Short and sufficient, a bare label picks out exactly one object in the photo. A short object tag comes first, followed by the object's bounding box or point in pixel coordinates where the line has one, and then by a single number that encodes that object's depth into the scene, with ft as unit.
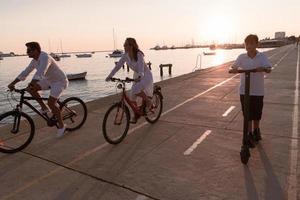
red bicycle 20.39
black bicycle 20.15
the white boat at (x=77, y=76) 167.27
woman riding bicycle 21.84
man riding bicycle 20.34
